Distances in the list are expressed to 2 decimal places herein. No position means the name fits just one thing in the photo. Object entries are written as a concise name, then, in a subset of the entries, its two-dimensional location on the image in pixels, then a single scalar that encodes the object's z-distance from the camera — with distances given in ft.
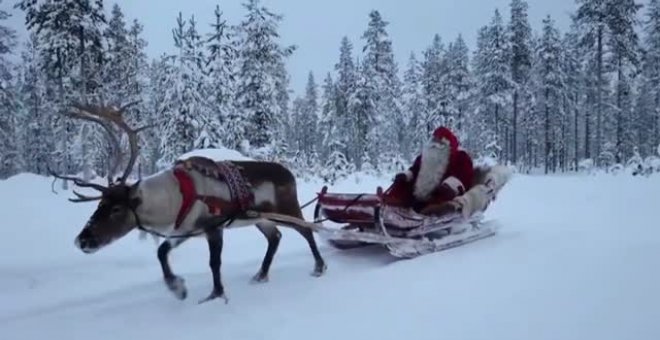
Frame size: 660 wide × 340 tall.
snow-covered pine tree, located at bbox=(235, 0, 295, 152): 89.30
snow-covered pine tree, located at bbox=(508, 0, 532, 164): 127.13
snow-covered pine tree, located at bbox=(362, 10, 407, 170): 124.36
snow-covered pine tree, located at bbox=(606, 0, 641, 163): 100.37
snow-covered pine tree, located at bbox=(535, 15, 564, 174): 130.62
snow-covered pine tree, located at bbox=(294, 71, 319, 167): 207.82
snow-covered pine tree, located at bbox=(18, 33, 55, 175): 137.80
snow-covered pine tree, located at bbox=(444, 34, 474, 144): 134.82
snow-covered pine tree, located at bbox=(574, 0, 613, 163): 100.27
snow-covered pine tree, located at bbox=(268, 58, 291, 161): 89.85
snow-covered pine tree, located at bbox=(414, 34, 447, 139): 133.39
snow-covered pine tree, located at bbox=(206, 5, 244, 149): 89.97
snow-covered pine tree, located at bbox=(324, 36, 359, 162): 133.28
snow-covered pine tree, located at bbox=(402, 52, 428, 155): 154.20
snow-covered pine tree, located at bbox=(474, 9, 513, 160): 126.41
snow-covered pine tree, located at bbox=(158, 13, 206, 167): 89.66
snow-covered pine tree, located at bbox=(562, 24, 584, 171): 146.82
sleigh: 20.63
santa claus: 25.27
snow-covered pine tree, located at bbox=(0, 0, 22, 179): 77.77
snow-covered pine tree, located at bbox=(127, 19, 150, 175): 114.82
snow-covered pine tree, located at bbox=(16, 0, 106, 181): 74.02
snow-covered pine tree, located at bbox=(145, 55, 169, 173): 93.50
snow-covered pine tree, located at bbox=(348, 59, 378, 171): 121.90
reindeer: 15.47
